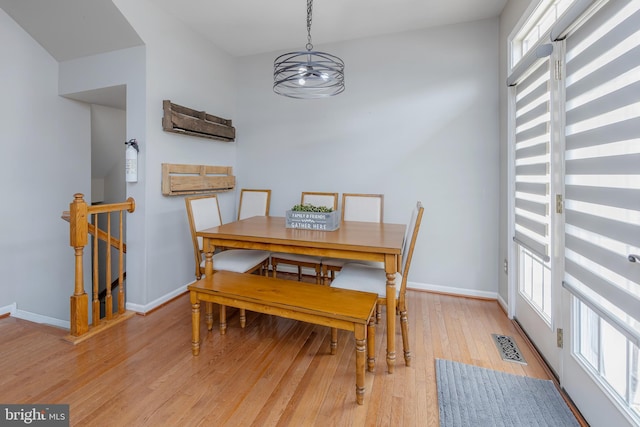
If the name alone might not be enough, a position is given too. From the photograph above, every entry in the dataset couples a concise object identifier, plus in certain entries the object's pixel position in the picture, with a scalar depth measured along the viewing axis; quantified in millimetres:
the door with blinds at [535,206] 1837
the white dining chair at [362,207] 2979
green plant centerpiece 2338
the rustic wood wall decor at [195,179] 2787
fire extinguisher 2572
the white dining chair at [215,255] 2488
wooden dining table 1812
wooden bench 1557
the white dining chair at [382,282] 1892
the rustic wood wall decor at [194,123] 2705
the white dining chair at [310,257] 2730
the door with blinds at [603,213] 1141
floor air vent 1964
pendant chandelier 2008
